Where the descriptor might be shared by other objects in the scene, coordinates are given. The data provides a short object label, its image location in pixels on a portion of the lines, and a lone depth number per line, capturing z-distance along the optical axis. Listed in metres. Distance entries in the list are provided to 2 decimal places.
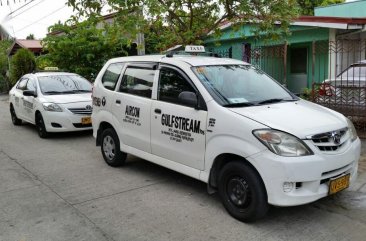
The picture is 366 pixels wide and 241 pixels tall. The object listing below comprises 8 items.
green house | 12.17
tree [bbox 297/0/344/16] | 29.73
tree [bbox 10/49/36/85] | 23.12
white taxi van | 4.12
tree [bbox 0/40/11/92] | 27.00
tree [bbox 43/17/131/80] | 15.13
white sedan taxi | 9.23
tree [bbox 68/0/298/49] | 7.76
